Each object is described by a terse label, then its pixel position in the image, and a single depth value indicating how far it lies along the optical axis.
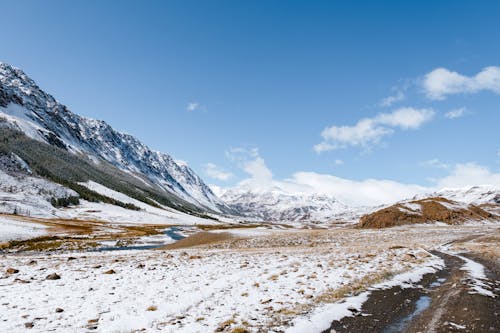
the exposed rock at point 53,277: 16.88
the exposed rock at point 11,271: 18.15
